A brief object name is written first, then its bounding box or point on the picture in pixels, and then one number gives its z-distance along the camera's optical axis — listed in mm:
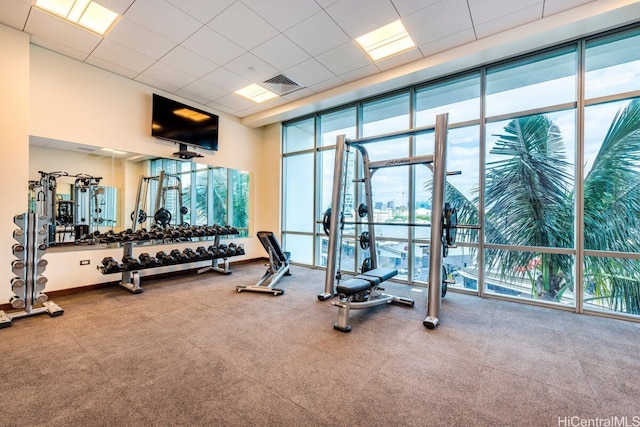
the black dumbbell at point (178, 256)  4734
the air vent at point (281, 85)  4766
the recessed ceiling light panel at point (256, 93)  5199
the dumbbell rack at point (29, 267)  3062
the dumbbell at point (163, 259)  4566
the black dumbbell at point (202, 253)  5109
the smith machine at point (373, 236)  3121
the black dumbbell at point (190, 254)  4910
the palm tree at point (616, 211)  3303
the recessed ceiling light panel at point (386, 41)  3543
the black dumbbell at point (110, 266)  3954
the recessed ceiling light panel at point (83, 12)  3084
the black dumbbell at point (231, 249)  5533
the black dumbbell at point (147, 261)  4323
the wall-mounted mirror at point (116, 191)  3949
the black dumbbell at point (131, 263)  4156
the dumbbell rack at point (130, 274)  4152
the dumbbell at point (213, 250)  5295
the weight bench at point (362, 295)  2943
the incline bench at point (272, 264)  4387
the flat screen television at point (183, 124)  5062
